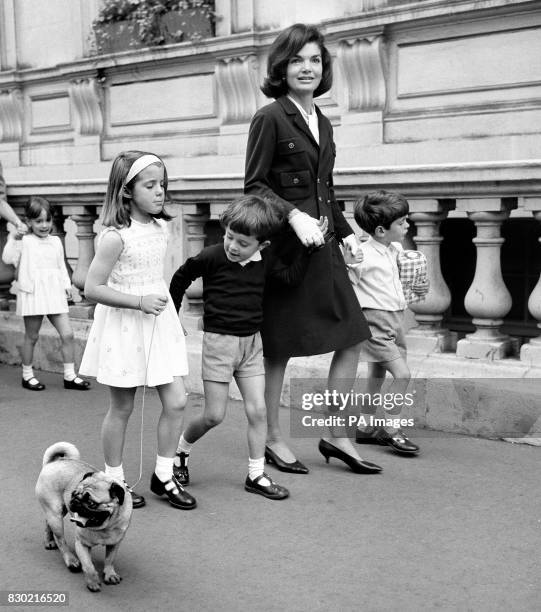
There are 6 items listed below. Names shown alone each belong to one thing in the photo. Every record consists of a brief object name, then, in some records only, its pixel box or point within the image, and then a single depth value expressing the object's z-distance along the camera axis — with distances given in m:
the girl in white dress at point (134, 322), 3.91
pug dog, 3.15
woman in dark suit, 4.23
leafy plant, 9.94
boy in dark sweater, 4.07
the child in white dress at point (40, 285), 6.46
